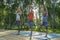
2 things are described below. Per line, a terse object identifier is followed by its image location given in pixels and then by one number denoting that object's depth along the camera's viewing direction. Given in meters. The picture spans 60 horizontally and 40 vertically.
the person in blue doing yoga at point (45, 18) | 9.84
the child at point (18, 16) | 10.27
